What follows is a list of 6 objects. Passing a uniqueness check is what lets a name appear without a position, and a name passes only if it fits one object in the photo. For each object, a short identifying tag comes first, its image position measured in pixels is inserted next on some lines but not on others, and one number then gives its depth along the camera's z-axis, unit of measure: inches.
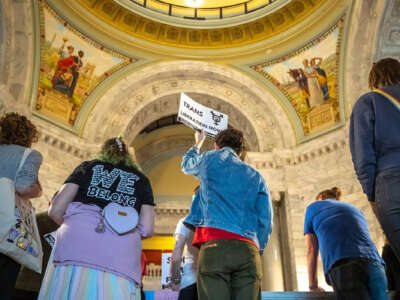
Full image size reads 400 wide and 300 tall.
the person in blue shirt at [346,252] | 99.3
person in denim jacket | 72.3
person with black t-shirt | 72.5
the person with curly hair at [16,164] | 79.5
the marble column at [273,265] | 358.5
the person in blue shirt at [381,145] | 69.6
